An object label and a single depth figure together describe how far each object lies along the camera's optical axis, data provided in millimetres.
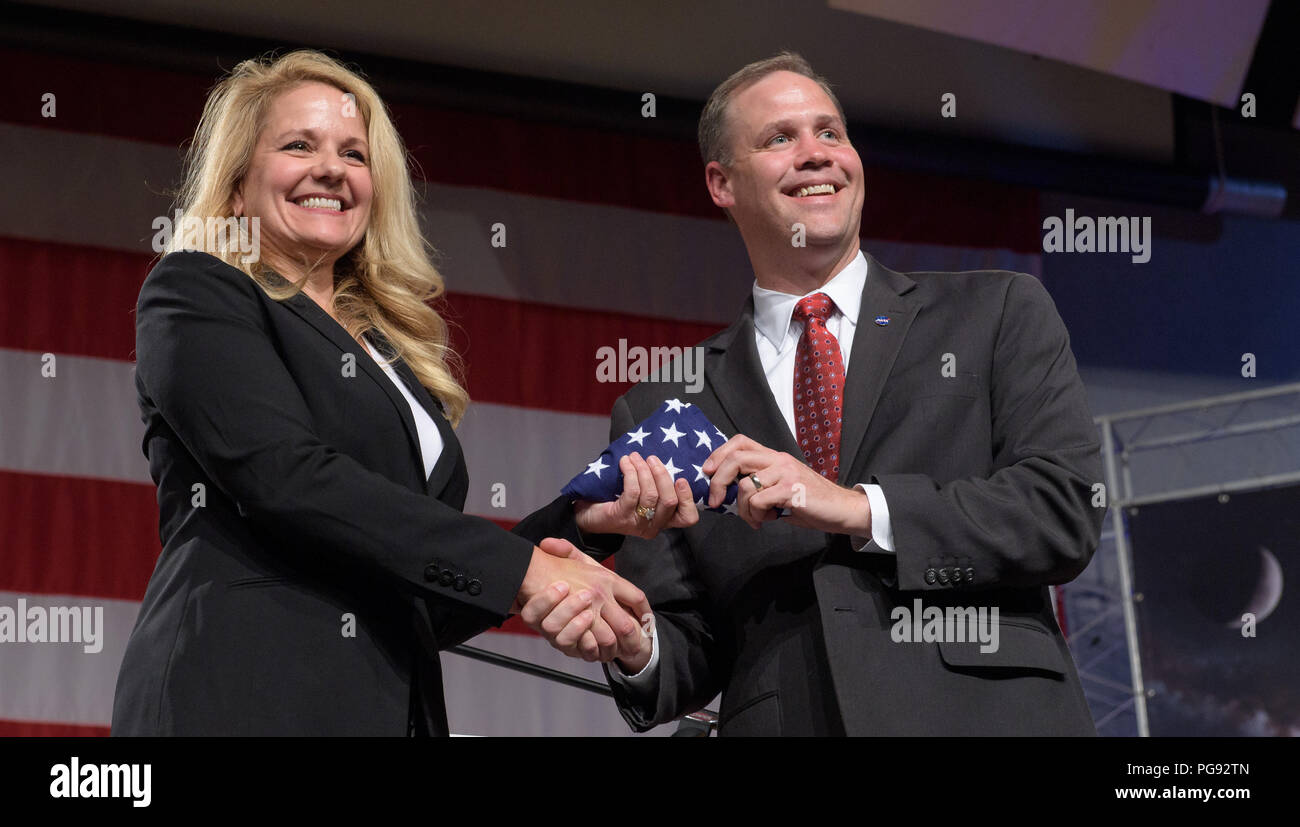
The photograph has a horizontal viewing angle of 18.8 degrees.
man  3941
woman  3813
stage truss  7520
